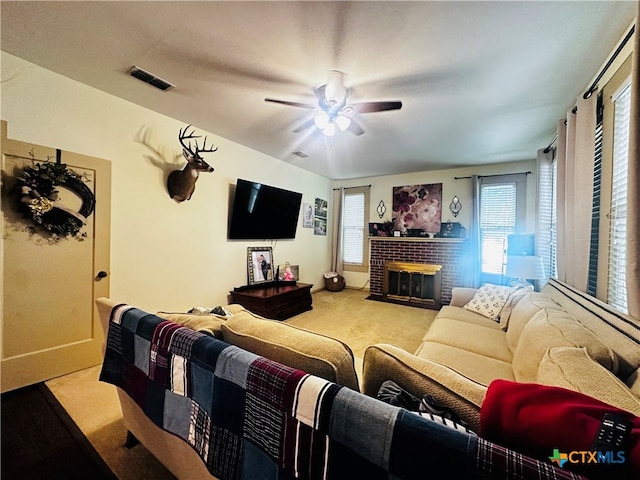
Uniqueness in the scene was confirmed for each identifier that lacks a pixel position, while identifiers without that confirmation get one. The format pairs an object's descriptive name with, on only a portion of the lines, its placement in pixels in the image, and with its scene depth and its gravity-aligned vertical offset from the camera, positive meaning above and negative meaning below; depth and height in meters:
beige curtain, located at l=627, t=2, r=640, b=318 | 1.22 +0.25
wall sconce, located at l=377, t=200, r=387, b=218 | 5.48 +0.64
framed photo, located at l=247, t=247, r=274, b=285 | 4.00 -0.47
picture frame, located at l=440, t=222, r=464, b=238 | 4.60 +0.17
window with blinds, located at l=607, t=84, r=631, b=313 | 1.64 +0.25
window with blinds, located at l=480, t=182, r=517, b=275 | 4.36 +0.34
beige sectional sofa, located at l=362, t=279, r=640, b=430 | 0.84 -0.51
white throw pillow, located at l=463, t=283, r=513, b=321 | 2.56 -0.65
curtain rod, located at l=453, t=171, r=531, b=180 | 4.21 +1.15
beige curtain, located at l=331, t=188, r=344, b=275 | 5.87 +0.12
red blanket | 0.54 -0.42
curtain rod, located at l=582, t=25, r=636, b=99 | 1.57 +1.28
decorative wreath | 1.99 +0.28
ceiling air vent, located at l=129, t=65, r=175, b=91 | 2.10 +1.37
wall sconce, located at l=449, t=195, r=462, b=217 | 4.73 +0.64
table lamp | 2.96 -0.33
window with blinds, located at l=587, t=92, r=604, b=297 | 1.94 +0.23
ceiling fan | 2.07 +1.13
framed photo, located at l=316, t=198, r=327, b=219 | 5.55 +0.65
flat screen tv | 3.68 +0.38
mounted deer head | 2.89 +0.69
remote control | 0.50 -0.40
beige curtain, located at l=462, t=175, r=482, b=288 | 4.44 -0.17
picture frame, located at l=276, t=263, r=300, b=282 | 4.45 -0.66
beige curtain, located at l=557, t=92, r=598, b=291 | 1.96 +0.42
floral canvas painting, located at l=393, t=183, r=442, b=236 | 4.93 +0.63
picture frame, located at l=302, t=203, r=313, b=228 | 5.12 +0.44
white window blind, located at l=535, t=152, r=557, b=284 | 3.25 +0.36
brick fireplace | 4.62 -0.36
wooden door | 1.97 -0.41
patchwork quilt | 0.51 -0.49
